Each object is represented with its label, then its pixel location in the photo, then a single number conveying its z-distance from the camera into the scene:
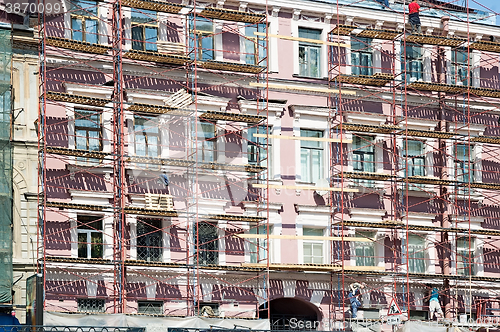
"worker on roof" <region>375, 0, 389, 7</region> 45.22
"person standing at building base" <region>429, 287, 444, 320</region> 41.81
